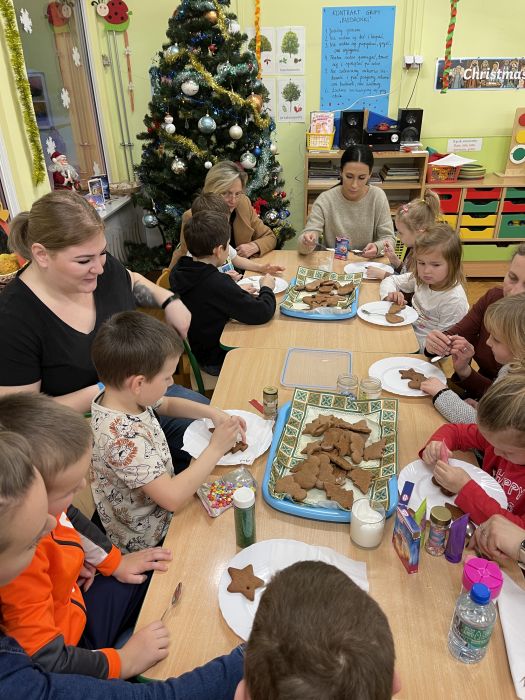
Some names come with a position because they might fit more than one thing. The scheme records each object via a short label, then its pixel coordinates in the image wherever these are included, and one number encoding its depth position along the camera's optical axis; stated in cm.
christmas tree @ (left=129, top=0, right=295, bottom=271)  368
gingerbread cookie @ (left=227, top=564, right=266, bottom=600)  112
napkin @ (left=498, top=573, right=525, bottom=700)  95
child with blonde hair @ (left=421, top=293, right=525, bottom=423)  164
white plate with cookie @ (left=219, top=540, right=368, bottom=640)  110
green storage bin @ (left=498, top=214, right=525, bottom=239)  494
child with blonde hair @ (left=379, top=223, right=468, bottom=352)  248
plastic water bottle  95
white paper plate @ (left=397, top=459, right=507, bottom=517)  135
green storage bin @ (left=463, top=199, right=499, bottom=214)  490
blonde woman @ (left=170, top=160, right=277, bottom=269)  310
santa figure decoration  355
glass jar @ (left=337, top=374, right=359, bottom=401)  182
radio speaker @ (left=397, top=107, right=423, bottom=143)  466
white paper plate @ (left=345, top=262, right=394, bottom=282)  297
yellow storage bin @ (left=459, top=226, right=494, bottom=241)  499
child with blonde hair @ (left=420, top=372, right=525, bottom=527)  125
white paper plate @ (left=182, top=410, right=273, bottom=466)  155
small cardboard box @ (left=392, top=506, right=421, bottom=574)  114
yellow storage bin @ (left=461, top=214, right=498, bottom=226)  494
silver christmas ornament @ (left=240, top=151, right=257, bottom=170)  391
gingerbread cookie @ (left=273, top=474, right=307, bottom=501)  135
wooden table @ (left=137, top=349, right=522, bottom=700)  97
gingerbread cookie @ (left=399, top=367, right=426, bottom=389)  188
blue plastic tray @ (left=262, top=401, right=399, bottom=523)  131
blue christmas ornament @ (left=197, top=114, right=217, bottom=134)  371
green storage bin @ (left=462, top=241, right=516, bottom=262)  506
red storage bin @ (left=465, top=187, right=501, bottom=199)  485
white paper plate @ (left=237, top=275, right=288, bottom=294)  276
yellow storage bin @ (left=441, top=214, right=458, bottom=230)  492
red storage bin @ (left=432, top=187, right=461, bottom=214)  486
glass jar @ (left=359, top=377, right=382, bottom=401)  180
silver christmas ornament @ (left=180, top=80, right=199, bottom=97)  363
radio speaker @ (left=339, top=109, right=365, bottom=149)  462
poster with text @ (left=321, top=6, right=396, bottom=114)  454
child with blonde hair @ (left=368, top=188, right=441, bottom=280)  303
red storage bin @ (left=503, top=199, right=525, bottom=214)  490
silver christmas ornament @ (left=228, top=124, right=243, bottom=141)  378
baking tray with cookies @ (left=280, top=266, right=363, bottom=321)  250
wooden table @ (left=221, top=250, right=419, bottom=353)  225
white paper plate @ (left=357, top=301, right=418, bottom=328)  241
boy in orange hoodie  99
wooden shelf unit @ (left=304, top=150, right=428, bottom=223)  470
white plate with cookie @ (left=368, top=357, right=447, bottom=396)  187
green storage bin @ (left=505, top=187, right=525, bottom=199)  485
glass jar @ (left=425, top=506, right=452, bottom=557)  118
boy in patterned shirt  139
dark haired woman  353
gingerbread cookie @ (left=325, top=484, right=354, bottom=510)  132
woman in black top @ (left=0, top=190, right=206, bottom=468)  173
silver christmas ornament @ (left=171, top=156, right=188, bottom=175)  386
